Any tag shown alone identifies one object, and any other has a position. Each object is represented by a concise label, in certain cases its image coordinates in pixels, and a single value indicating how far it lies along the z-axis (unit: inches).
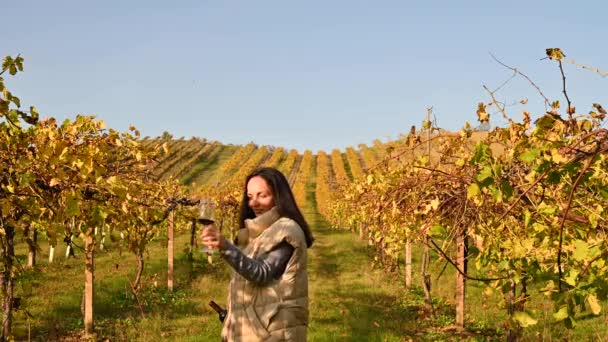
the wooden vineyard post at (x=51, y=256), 607.0
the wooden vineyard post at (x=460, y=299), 323.0
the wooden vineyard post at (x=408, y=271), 510.9
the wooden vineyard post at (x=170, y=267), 492.6
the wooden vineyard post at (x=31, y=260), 565.8
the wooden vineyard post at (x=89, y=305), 339.6
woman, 117.9
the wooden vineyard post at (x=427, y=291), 390.3
